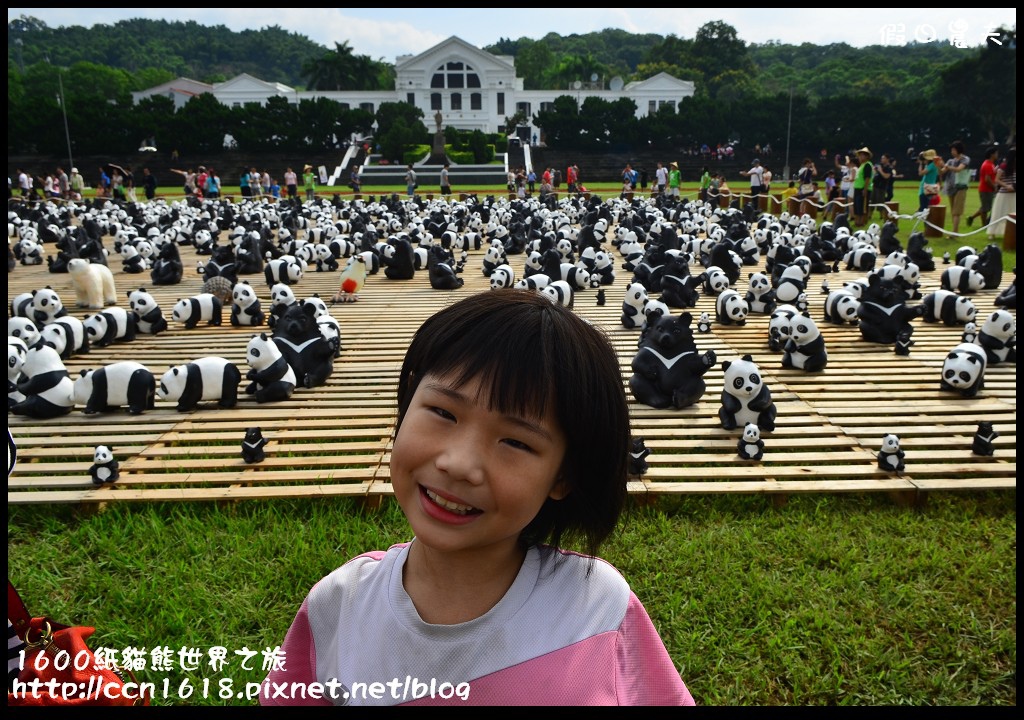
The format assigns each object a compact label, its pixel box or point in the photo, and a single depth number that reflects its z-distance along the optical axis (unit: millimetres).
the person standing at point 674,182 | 26569
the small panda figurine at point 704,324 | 7191
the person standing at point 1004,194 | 13633
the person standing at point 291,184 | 29016
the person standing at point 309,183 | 27583
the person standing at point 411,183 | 29781
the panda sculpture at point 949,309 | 7879
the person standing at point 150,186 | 29344
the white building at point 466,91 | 60250
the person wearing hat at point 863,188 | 16625
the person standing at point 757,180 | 23656
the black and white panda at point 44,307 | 7504
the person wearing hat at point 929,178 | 16016
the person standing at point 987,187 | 15312
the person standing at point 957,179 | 15203
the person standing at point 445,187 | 29625
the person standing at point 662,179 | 28031
